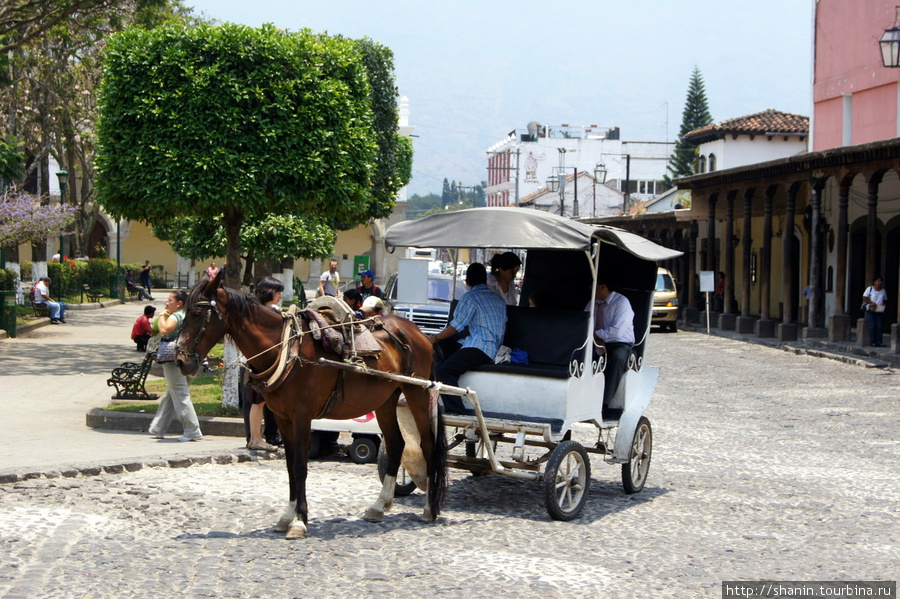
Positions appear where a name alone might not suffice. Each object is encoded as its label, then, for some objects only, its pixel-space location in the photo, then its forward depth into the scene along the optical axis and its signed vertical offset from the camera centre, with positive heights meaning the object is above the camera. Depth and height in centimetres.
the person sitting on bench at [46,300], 3022 -76
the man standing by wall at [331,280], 2317 -7
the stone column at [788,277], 2858 +16
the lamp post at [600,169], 7141 +774
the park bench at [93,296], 3941 -82
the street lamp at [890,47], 2323 +522
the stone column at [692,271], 4128 +41
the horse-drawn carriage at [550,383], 800 -83
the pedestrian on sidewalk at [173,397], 1088 -130
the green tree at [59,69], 2444 +606
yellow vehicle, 3253 -71
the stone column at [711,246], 3556 +121
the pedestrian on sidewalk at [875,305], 2394 -48
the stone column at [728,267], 3347 +49
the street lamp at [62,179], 3788 +344
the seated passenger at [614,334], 902 -46
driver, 844 -42
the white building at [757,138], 4462 +616
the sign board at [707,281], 3225 +0
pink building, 2988 +622
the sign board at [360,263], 3475 +47
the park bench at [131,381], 1356 -137
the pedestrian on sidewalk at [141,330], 1973 -104
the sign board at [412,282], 1823 -7
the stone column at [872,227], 2452 +132
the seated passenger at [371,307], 891 -25
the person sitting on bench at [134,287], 4686 -55
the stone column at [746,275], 3144 +19
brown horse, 691 -78
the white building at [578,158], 9769 +1205
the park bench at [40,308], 3023 -99
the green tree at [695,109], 8825 +1449
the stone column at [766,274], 3025 +25
